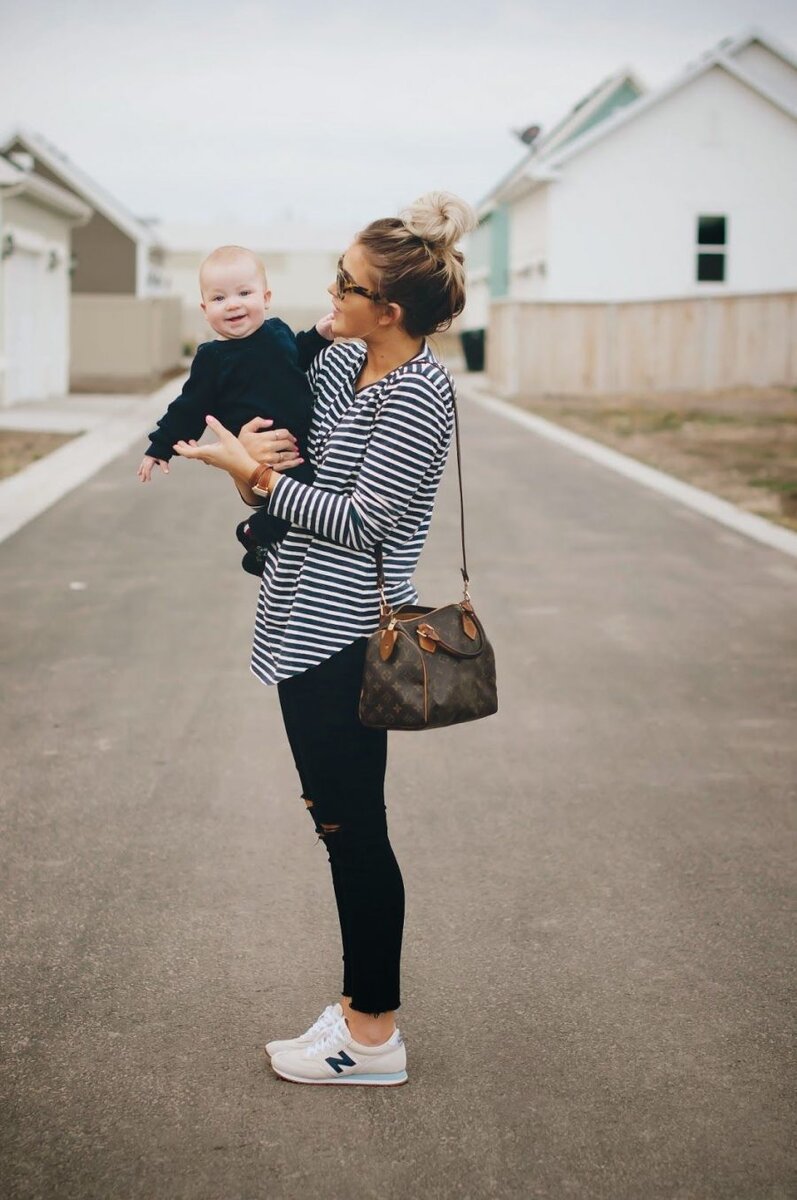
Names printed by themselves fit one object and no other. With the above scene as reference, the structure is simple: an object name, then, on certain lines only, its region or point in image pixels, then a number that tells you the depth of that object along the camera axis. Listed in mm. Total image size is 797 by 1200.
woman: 3082
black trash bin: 40500
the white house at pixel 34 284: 25422
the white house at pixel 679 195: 33906
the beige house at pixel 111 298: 36438
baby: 3236
